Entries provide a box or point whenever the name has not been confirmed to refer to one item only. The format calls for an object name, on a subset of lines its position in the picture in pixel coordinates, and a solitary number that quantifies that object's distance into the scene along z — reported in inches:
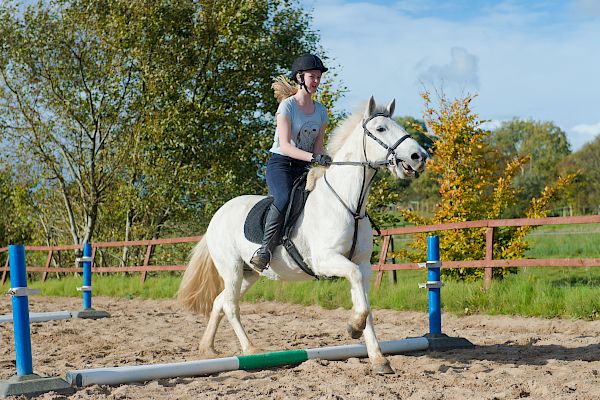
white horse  213.3
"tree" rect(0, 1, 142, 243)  820.6
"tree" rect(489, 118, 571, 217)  2637.8
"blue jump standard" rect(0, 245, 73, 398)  192.9
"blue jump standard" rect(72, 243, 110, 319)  423.1
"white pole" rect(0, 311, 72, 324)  393.0
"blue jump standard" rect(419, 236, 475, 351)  263.7
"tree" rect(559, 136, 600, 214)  2347.4
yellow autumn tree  464.1
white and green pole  200.1
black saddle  239.9
